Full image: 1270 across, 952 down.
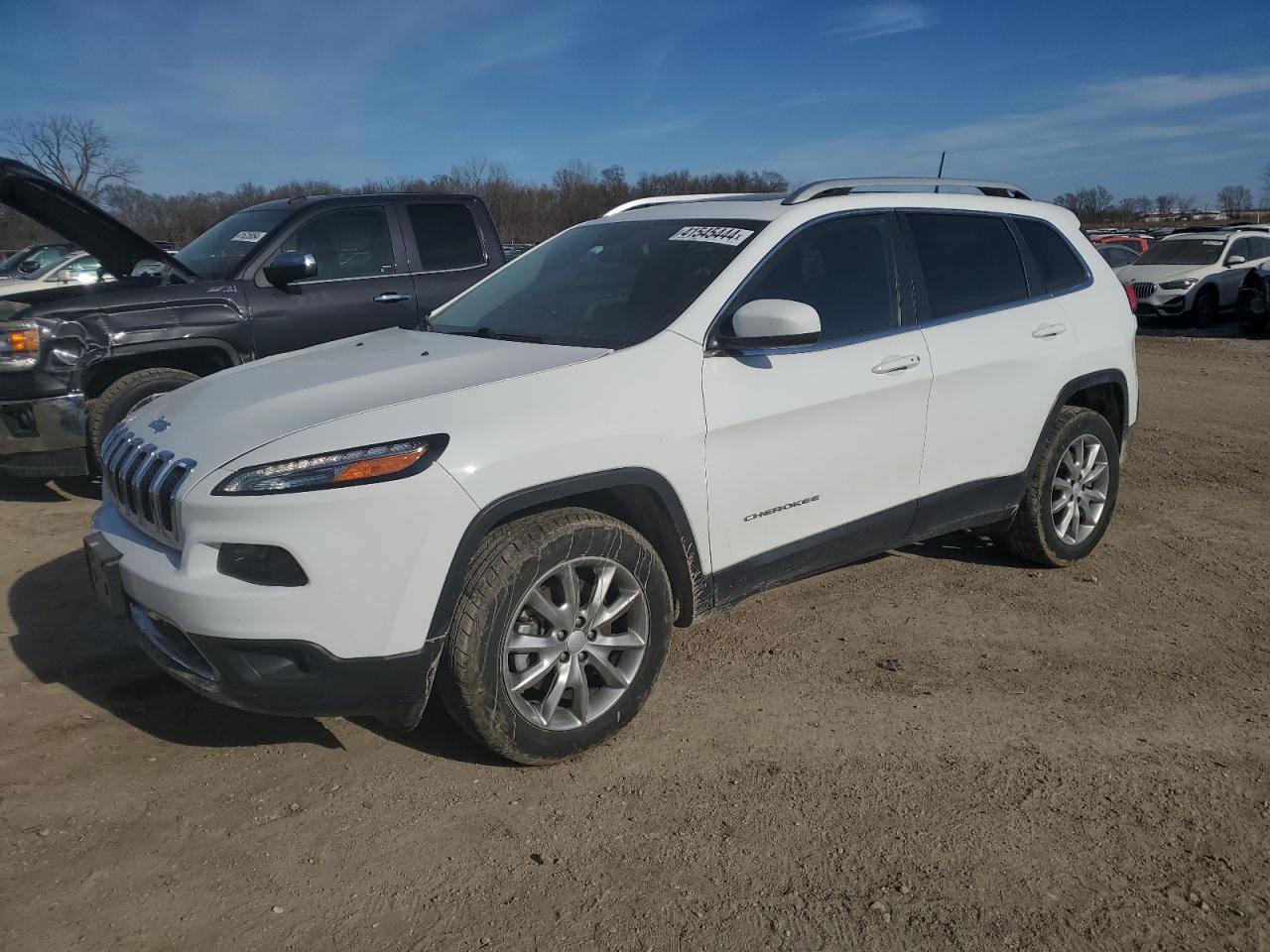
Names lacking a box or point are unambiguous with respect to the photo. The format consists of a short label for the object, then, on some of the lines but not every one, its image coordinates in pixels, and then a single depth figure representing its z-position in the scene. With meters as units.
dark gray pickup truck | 5.79
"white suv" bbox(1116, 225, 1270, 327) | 17.53
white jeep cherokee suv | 2.75
